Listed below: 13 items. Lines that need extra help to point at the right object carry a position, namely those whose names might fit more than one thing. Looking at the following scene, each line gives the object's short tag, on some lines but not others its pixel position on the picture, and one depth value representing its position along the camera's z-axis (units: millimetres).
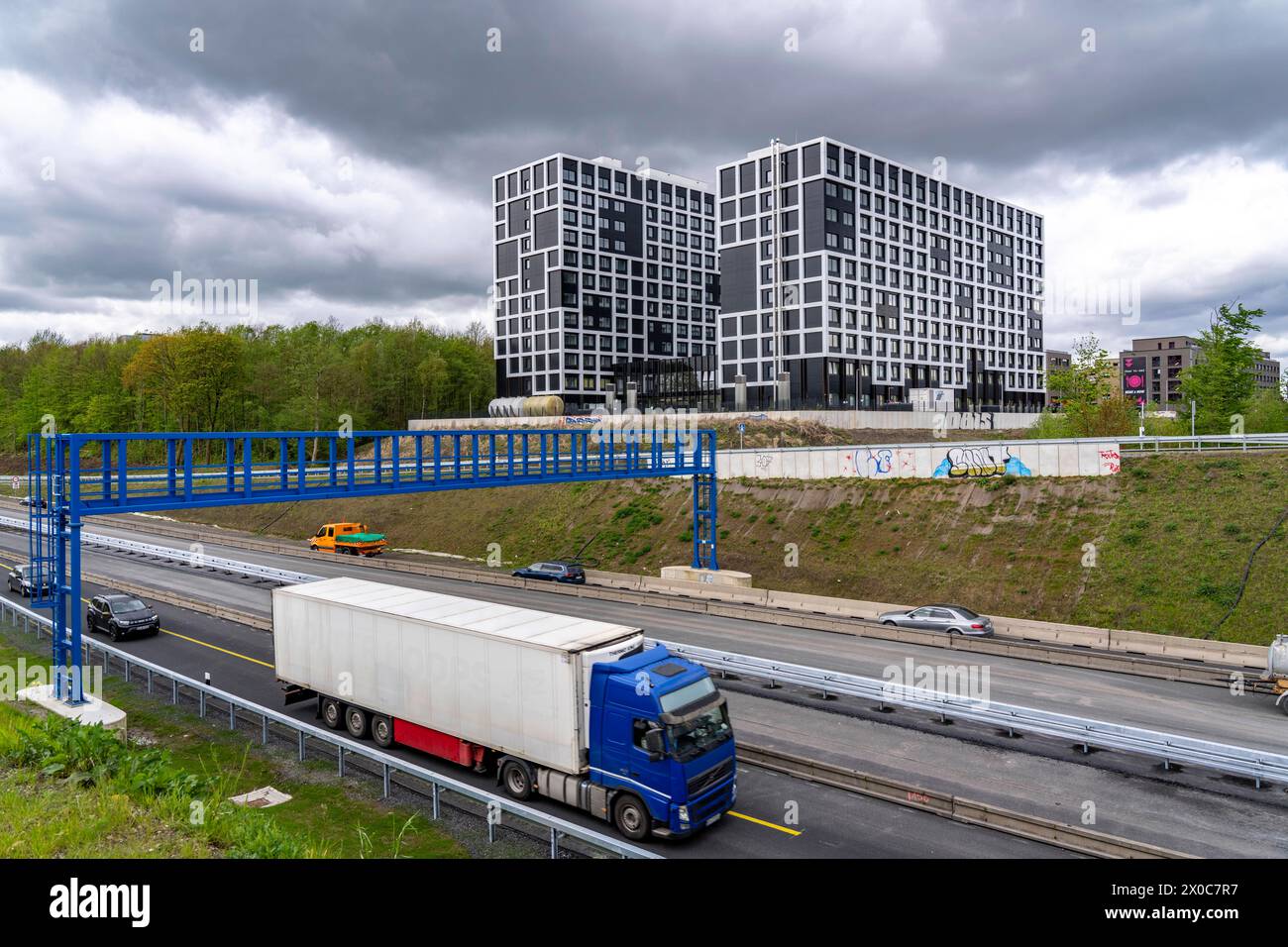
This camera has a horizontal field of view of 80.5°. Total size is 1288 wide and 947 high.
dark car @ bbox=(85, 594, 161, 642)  28094
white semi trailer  13086
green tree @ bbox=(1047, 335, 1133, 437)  50125
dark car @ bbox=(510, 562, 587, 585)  40344
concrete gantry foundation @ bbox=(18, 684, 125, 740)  17172
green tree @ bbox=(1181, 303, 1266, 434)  52906
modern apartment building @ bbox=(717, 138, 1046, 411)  79688
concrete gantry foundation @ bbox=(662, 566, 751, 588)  39375
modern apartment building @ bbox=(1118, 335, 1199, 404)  182000
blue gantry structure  19703
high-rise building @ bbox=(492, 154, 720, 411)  102125
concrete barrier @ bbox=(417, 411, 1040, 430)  69688
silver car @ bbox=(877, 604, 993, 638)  28469
